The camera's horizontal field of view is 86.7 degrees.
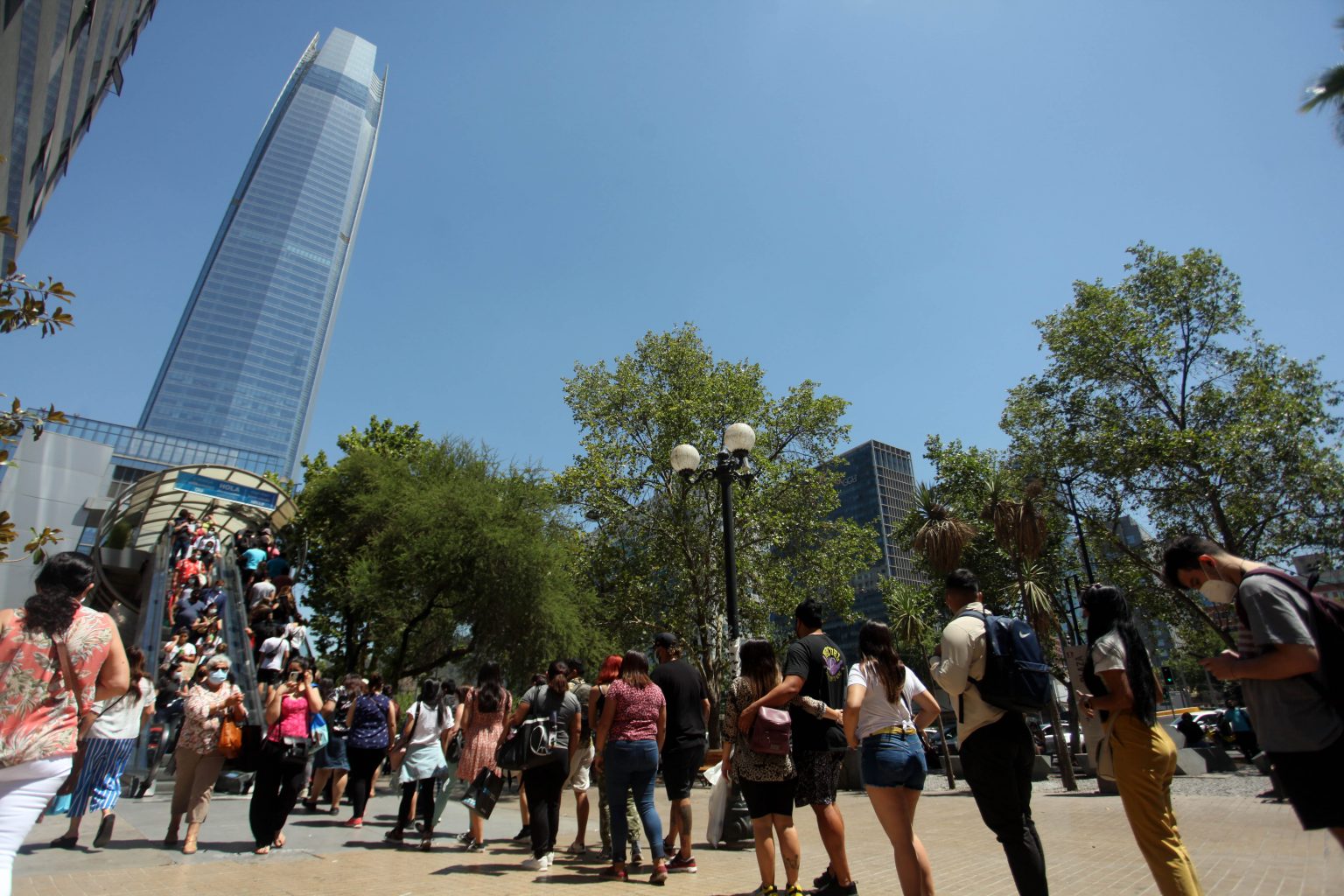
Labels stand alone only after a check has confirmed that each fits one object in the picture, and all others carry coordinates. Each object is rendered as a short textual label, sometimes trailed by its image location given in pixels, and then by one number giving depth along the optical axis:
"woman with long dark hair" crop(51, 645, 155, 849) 6.62
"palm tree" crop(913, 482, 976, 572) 22.38
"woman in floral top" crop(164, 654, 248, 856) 6.55
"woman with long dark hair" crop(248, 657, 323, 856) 6.52
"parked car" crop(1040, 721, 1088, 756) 33.44
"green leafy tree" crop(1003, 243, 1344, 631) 20.77
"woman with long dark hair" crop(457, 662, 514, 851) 7.15
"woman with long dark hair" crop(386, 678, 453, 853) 7.61
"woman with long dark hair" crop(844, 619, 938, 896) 3.96
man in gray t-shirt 2.58
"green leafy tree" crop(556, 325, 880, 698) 25.55
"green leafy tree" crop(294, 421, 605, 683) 20.17
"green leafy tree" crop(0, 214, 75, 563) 4.21
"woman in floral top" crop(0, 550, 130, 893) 3.04
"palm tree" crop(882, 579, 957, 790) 26.84
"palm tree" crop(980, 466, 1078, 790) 19.12
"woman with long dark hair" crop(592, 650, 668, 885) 5.72
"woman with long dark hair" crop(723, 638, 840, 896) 4.62
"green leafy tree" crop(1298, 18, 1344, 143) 5.25
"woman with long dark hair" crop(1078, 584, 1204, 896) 3.22
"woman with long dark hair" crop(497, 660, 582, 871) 6.15
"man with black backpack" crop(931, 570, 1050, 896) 3.50
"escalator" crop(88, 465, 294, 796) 17.58
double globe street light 9.06
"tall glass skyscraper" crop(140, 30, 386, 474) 154.50
